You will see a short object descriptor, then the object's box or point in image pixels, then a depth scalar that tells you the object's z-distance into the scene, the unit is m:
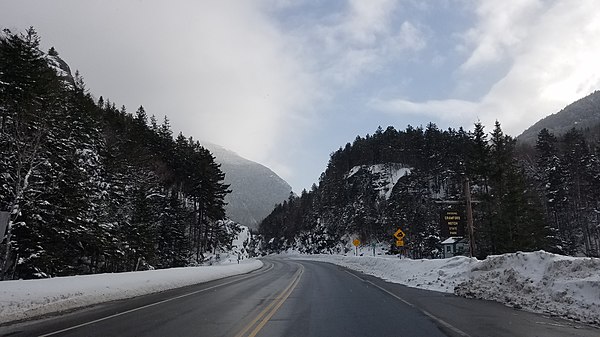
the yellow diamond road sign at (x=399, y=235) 34.83
